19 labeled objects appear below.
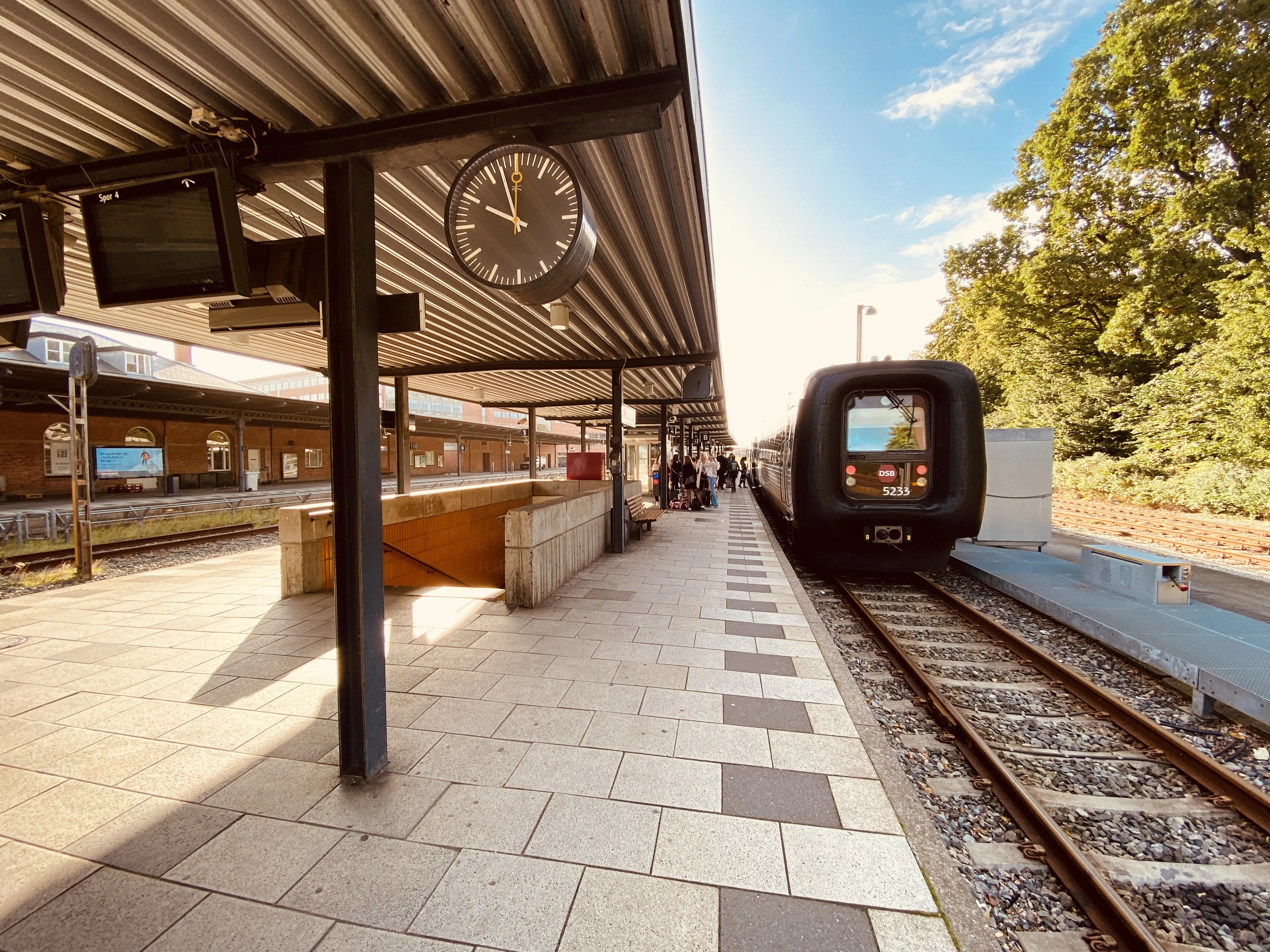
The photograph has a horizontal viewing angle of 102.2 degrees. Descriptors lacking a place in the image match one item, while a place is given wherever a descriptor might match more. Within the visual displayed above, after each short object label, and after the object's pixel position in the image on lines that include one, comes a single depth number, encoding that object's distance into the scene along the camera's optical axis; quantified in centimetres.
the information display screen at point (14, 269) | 311
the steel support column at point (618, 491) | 924
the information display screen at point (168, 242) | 261
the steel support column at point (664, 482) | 1734
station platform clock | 261
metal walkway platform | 368
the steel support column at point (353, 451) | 264
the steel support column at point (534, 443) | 1630
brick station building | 1602
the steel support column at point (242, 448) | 2170
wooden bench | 1068
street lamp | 1695
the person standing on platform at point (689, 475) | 1834
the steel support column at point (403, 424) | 1162
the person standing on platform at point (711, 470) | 1816
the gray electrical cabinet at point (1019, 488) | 926
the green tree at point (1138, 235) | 1280
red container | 1333
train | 657
